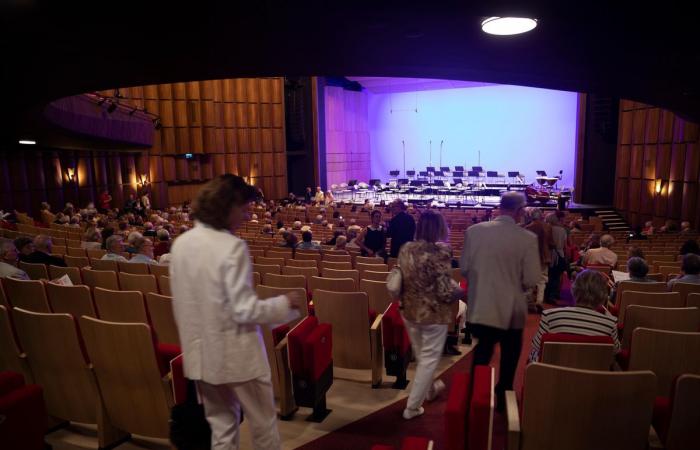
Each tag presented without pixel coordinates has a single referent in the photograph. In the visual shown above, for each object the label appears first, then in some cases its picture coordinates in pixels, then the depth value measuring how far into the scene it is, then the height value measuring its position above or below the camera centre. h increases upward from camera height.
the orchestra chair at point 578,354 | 2.34 -0.96
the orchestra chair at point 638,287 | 4.27 -1.15
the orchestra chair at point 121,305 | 3.55 -1.04
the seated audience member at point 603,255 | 6.47 -1.30
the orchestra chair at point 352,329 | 3.54 -1.24
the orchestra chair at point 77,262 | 5.84 -1.15
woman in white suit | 1.83 -0.55
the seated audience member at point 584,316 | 2.79 -0.93
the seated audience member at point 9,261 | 4.30 -0.89
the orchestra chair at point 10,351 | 2.94 -1.14
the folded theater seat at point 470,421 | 1.83 -1.00
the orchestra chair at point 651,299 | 3.74 -1.11
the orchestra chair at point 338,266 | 5.70 -1.22
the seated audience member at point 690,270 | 4.38 -1.03
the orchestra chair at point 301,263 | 5.83 -1.21
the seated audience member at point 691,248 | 5.50 -1.04
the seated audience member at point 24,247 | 5.49 -0.90
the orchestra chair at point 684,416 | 1.90 -1.05
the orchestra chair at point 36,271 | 4.98 -1.07
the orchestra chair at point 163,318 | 3.41 -1.11
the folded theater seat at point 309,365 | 2.96 -1.26
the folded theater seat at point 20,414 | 2.10 -1.11
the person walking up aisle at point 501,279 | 2.92 -0.73
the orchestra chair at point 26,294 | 3.76 -1.02
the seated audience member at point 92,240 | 7.36 -1.17
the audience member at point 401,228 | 6.04 -0.82
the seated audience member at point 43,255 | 5.41 -0.98
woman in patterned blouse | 2.95 -0.81
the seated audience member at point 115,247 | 5.66 -0.97
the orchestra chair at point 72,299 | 3.67 -1.02
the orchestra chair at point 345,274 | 4.89 -1.14
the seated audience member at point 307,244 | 7.14 -1.19
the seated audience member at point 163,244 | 7.14 -1.15
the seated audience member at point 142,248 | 5.67 -0.97
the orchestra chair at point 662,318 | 3.16 -1.07
